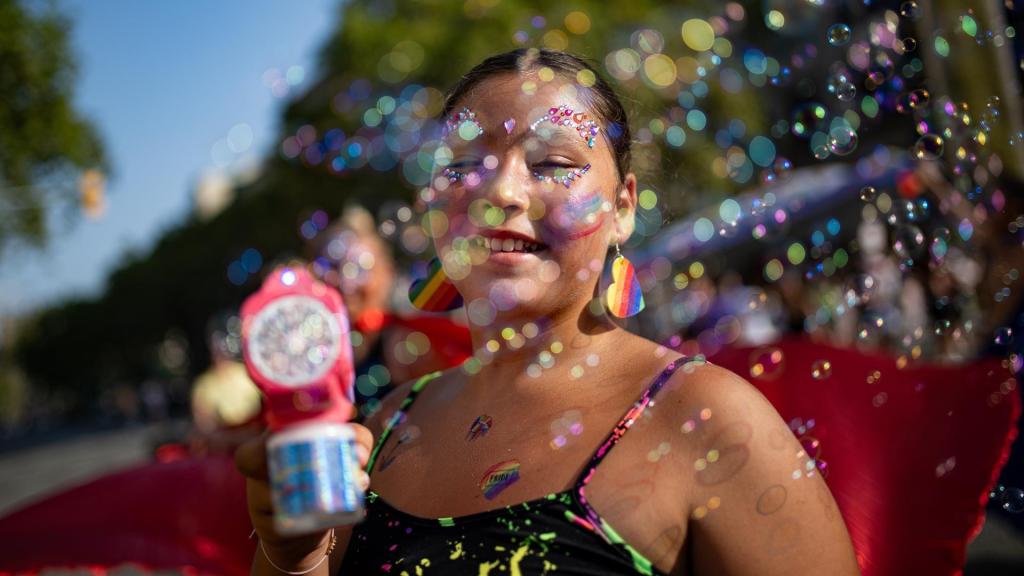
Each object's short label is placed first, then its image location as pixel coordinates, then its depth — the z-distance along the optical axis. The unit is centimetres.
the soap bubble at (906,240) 210
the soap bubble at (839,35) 212
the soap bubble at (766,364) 221
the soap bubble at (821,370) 213
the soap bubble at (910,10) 206
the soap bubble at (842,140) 225
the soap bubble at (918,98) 215
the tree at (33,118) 1644
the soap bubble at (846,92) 211
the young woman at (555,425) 120
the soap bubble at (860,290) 219
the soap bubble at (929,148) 201
